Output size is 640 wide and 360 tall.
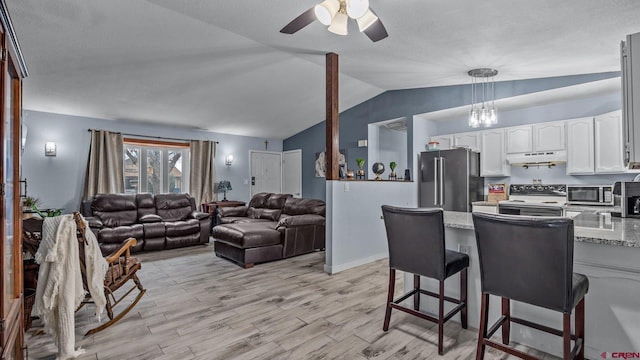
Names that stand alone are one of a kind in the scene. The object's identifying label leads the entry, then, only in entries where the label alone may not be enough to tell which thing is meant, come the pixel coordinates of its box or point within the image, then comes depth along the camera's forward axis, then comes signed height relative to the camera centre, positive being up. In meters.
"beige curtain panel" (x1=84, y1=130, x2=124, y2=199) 5.56 +0.28
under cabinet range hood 4.49 +0.29
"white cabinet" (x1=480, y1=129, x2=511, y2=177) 5.05 +0.39
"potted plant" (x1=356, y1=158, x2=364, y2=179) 4.62 +0.11
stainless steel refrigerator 5.00 -0.01
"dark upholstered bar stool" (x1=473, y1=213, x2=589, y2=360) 1.55 -0.47
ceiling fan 2.15 +1.21
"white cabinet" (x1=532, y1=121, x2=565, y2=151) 4.48 +0.60
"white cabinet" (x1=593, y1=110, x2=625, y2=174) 3.99 +0.44
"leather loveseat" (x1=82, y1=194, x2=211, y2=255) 4.78 -0.68
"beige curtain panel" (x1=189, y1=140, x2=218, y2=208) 6.77 +0.22
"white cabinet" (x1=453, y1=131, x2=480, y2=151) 5.32 +0.66
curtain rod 6.26 +0.87
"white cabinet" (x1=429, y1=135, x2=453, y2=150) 5.64 +0.68
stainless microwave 4.11 -0.22
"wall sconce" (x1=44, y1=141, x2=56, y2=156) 5.22 +0.54
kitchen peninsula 1.79 -0.68
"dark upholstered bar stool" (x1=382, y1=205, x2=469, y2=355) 2.08 -0.51
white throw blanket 2.03 -0.66
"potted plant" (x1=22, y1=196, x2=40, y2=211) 4.46 -0.32
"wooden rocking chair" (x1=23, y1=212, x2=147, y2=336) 2.31 -0.73
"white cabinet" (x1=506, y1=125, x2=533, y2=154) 4.77 +0.59
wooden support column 4.04 +0.81
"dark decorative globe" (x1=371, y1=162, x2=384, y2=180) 4.65 +0.15
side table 6.56 -0.55
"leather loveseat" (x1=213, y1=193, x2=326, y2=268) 4.22 -0.76
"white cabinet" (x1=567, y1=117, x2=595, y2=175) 4.23 +0.42
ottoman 4.17 -0.85
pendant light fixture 3.67 +1.24
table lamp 6.96 -0.15
